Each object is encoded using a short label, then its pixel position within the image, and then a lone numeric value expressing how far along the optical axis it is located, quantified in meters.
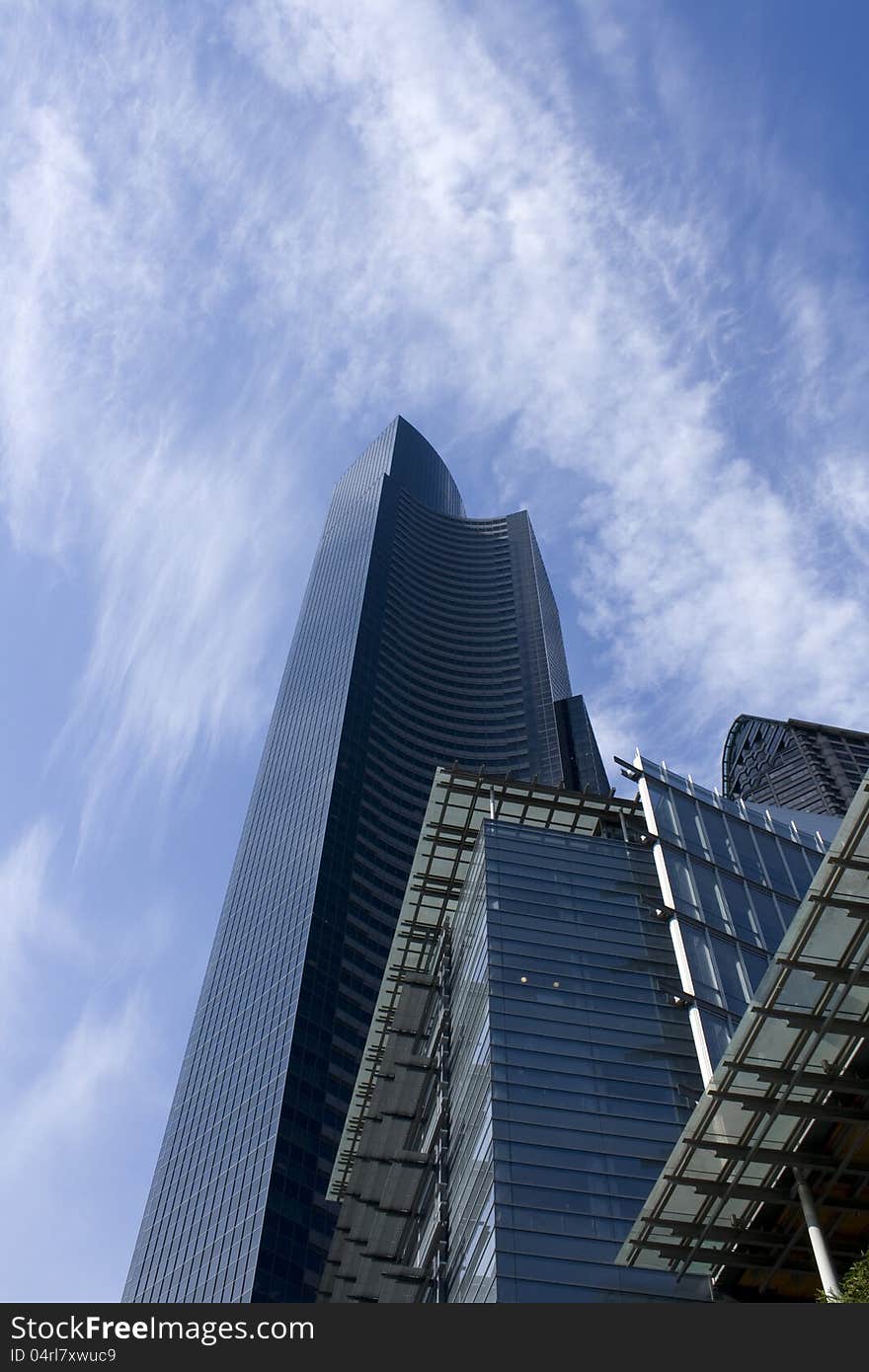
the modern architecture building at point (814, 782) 186.51
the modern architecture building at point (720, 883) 53.88
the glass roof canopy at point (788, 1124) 29.91
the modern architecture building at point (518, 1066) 42.09
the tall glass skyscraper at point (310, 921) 102.06
